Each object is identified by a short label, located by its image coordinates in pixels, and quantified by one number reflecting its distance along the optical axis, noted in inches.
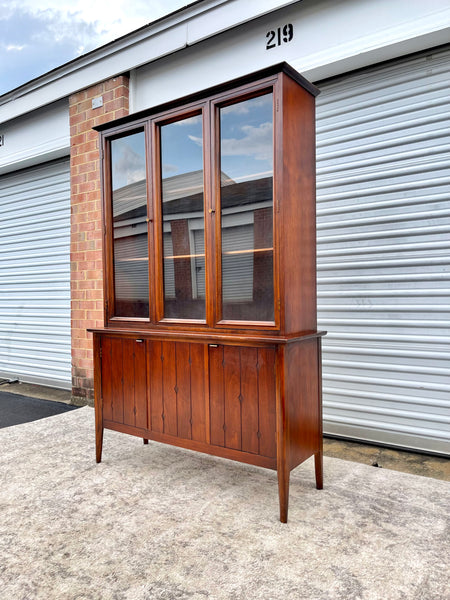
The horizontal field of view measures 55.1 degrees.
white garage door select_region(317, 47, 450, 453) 112.0
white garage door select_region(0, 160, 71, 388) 205.2
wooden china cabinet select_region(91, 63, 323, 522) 84.3
